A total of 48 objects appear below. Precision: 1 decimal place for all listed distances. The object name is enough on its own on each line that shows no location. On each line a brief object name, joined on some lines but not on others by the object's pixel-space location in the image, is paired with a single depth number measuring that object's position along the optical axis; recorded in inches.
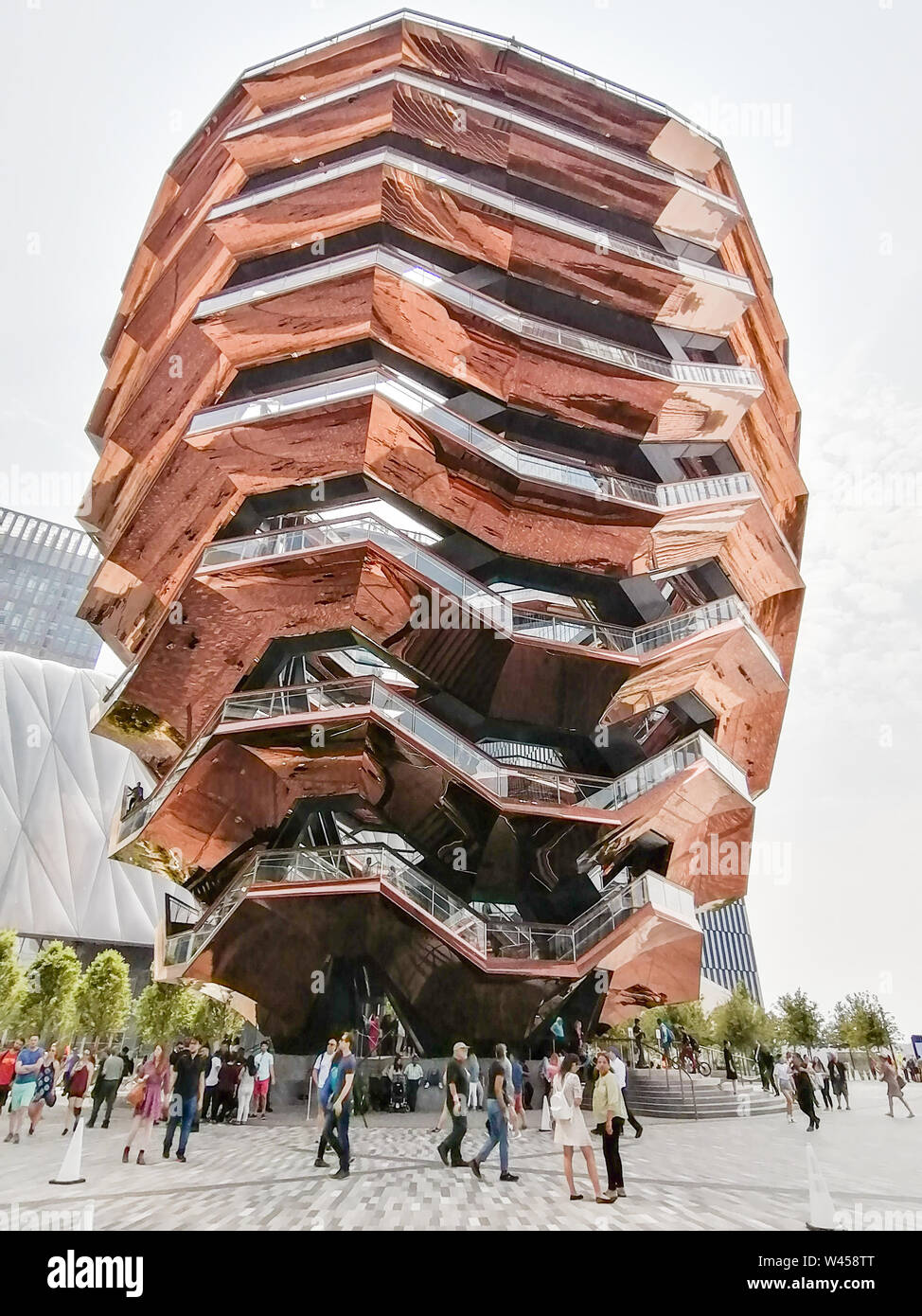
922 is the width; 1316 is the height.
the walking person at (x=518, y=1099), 561.2
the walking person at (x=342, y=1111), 335.3
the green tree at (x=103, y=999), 1502.2
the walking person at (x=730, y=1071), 884.6
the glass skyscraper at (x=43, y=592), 4468.5
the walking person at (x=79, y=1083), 558.9
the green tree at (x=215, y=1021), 1808.6
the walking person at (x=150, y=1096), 401.4
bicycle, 1025.5
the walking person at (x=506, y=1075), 376.9
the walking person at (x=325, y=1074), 373.4
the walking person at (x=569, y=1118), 308.3
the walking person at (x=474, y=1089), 455.4
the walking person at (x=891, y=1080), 649.0
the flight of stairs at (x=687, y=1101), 687.3
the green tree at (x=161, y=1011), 1608.0
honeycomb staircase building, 741.9
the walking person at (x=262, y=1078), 631.1
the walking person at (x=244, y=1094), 578.5
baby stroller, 677.3
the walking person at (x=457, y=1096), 351.3
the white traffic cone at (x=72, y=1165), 340.8
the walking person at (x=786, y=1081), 644.4
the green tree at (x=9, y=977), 1304.1
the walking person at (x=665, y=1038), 849.0
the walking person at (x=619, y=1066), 485.1
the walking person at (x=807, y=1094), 562.3
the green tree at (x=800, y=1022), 1795.0
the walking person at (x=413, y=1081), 673.6
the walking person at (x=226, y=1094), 585.3
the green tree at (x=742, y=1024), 1945.1
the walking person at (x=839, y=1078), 743.7
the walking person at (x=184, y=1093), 400.2
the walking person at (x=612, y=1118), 304.0
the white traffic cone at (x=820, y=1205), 266.1
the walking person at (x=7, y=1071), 512.5
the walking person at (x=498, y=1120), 342.0
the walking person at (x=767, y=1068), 882.8
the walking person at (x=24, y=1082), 465.1
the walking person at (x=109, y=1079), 527.8
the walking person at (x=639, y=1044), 1008.9
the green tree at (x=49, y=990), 1354.6
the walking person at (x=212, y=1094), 587.8
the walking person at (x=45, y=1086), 519.5
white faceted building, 2085.4
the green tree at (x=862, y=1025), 1512.1
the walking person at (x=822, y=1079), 751.7
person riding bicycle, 1016.9
